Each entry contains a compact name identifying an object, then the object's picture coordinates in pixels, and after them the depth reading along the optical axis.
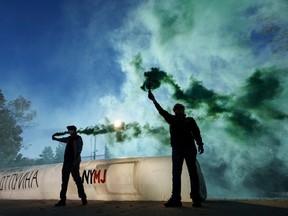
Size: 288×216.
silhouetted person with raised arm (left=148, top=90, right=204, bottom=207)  6.08
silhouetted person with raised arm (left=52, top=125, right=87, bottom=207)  7.83
